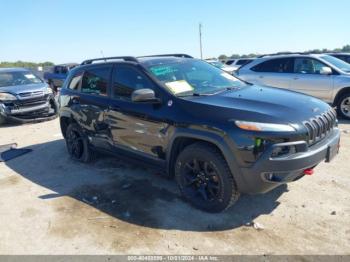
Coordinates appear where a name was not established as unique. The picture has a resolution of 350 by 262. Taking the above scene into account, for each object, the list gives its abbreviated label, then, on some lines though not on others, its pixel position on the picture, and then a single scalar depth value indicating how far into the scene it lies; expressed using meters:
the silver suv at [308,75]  8.23
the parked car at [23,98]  9.68
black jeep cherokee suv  3.29
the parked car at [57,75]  19.11
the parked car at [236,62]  20.65
